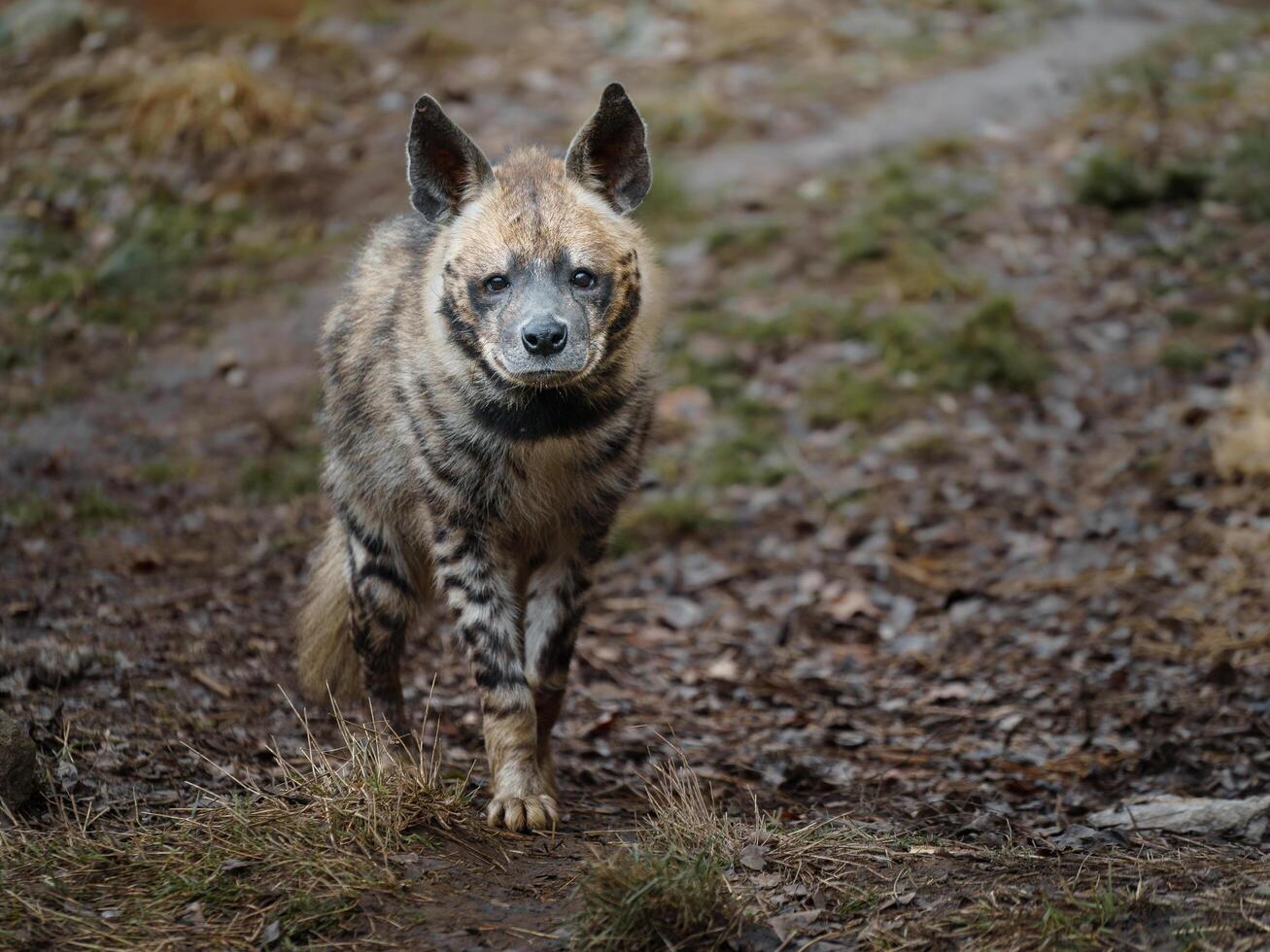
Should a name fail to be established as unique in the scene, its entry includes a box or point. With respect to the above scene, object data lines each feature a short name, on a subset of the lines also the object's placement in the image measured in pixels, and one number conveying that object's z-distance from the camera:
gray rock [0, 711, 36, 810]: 7.99
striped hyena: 8.67
